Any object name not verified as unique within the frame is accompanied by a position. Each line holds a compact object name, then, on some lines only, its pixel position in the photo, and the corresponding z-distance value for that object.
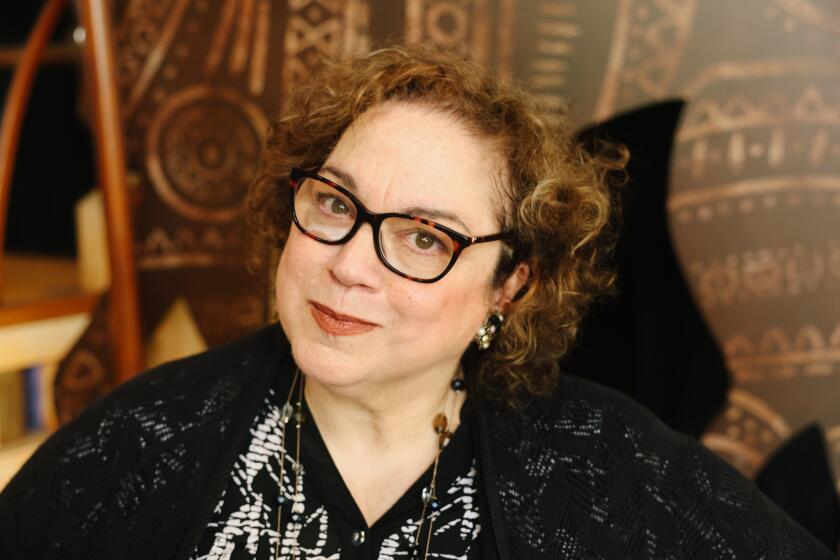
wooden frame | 2.42
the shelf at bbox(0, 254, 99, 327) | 2.55
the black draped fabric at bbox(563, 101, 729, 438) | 1.84
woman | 1.35
